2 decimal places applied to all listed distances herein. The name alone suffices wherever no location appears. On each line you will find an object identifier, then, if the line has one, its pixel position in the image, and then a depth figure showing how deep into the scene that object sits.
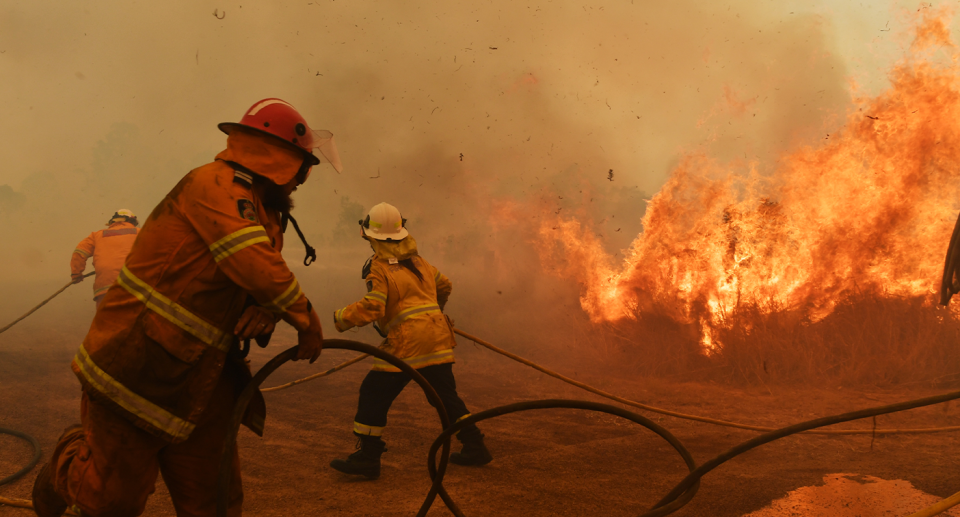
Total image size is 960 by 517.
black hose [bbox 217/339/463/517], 2.06
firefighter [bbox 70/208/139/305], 6.90
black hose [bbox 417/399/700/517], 2.66
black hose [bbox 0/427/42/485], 3.41
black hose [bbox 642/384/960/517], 2.41
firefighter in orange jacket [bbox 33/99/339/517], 1.89
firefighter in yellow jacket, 3.78
